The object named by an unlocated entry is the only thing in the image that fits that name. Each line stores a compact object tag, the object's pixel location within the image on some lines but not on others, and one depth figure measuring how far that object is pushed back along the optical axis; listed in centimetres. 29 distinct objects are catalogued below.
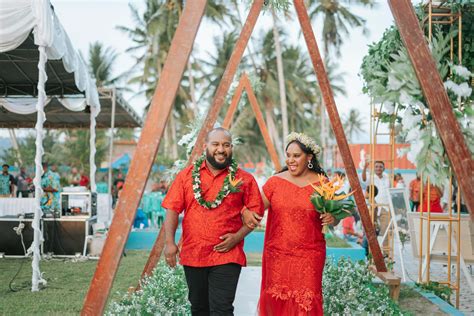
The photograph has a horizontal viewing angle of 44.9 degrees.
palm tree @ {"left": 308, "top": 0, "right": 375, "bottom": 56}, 3585
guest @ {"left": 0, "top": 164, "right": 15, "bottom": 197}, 1407
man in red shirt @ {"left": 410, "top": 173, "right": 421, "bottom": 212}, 1294
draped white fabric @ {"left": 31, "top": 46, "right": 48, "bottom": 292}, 801
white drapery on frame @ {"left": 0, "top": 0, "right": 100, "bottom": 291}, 819
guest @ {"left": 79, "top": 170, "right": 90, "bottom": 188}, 1783
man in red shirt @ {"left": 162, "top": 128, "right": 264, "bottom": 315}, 418
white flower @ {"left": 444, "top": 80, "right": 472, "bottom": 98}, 471
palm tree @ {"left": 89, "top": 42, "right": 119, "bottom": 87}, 4224
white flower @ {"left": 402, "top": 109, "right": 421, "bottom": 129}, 473
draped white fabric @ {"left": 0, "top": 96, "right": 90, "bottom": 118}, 1358
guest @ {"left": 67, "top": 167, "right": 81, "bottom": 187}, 1852
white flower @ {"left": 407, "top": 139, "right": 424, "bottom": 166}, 457
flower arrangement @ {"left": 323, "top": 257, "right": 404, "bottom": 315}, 532
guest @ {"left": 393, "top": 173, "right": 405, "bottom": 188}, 1684
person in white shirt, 983
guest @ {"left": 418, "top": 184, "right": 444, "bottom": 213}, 962
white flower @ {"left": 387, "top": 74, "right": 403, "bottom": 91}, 442
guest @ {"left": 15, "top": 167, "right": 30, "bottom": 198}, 1712
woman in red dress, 464
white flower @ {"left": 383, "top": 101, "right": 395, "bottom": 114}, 645
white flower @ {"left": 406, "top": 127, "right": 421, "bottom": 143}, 466
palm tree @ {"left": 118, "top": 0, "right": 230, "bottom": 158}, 3519
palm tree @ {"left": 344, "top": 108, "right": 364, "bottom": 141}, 8150
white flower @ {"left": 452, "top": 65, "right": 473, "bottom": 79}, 474
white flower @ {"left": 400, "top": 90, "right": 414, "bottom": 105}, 438
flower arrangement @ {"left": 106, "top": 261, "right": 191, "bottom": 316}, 477
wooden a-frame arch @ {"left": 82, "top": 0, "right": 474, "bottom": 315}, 366
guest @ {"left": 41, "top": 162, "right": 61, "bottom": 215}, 1198
